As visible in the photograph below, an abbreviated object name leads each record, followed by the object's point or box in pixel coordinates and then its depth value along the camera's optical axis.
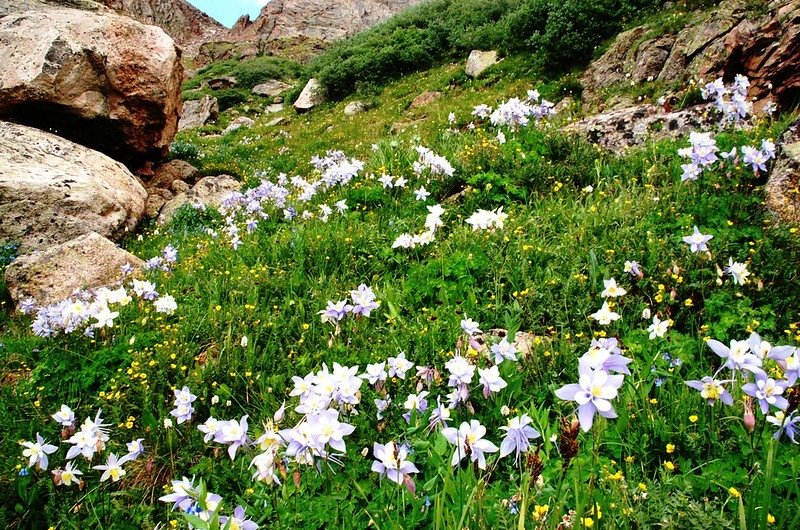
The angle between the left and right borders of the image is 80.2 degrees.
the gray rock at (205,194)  8.09
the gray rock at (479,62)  14.68
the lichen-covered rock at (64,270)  4.83
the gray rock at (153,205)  8.04
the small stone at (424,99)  14.52
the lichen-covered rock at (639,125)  6.01
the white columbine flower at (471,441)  1.84
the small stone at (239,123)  20.28
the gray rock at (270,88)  29.14
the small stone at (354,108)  16.28
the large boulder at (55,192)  6.26
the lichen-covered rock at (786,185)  3.80
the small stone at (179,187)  9.29
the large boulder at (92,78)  7.45
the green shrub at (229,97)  27.14
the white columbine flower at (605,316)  2.75
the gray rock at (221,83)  30.77
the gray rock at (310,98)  19.41
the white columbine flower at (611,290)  2.97
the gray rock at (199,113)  22.44
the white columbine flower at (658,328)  2.69
